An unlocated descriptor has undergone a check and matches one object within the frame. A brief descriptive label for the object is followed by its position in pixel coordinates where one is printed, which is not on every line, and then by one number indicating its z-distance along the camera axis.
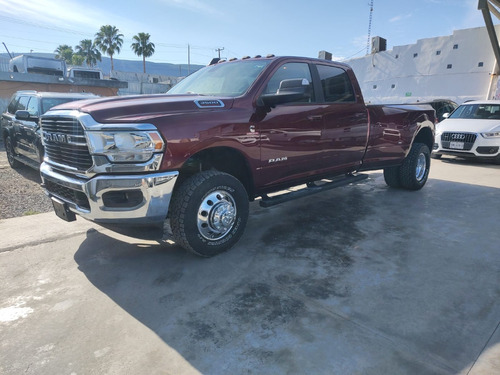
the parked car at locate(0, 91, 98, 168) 6.29
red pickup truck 2.80
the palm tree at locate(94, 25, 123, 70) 64.38
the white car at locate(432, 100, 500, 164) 8.84
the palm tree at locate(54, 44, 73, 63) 73.88
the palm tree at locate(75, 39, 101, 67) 68.56
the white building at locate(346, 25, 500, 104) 22.08
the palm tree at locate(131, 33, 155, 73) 59.75
